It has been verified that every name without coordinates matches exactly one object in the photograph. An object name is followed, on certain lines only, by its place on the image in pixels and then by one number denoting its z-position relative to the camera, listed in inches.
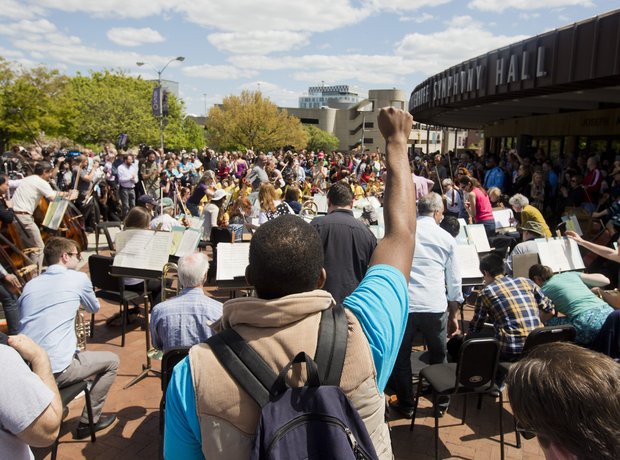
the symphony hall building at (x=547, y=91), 322.7
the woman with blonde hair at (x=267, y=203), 303.7
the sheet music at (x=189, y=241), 222.8
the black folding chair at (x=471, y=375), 146.0
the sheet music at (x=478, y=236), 258.2
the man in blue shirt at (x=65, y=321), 142.9
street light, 1029.1
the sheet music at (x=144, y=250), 202.5
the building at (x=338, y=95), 7043.8
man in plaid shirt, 162.7
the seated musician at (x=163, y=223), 280.8
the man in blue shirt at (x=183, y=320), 146.5
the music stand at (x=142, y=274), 200.5
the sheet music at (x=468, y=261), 217.8
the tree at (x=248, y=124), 2087.8
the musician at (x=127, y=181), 458.3
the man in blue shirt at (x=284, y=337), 43.6
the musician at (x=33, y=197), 296.2
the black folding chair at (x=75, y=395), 137.6
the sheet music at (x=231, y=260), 204.2
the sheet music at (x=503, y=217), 329.4
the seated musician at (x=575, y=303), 160.7
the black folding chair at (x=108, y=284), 230.4
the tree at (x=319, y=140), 3120.1
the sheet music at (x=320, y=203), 414.1
